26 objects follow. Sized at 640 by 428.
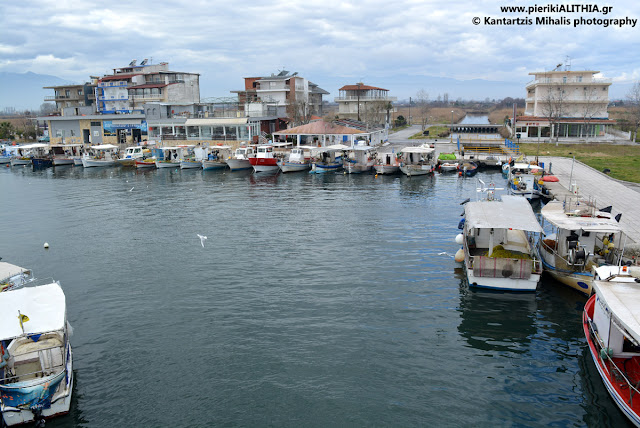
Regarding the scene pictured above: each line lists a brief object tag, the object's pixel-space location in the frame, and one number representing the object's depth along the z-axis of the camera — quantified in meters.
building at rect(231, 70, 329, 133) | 87.44
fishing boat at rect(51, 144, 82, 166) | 80.75
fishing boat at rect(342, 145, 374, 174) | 62.84
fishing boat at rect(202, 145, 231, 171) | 71.25
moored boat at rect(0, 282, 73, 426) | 13.77
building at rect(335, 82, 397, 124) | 105.12
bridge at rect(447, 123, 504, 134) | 110.00
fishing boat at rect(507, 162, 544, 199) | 41.53
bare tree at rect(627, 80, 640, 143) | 80.94
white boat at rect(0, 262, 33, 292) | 19.39
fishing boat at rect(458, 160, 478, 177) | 58.16
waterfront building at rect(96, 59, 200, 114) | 96.56
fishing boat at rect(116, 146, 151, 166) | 78.19
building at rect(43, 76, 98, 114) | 111.12
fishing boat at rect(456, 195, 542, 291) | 22.05
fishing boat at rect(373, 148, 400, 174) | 60.22
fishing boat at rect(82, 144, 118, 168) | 77.56
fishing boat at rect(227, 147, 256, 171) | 68.94
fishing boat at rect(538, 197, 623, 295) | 21.67
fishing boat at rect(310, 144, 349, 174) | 64.00
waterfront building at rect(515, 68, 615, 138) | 83.56
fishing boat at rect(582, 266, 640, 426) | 13.43
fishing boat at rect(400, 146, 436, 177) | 58.28
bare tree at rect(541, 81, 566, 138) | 81.94
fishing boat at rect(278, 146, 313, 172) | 65.56
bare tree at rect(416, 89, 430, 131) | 168.50
